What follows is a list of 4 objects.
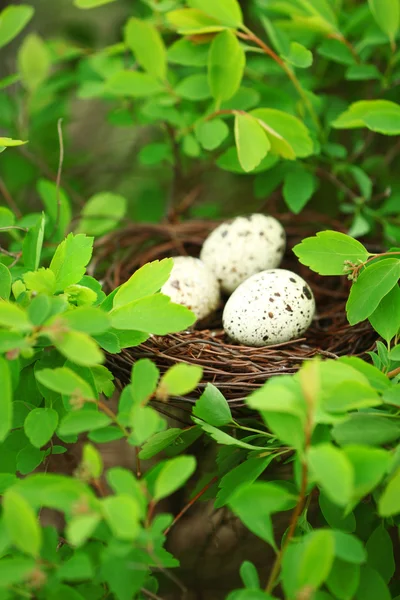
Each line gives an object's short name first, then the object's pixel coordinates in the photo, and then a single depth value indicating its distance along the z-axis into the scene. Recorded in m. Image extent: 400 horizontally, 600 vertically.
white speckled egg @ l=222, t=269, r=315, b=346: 0.77
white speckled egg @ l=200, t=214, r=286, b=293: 0.80
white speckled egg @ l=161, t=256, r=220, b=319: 0.79
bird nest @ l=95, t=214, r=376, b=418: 0.75
